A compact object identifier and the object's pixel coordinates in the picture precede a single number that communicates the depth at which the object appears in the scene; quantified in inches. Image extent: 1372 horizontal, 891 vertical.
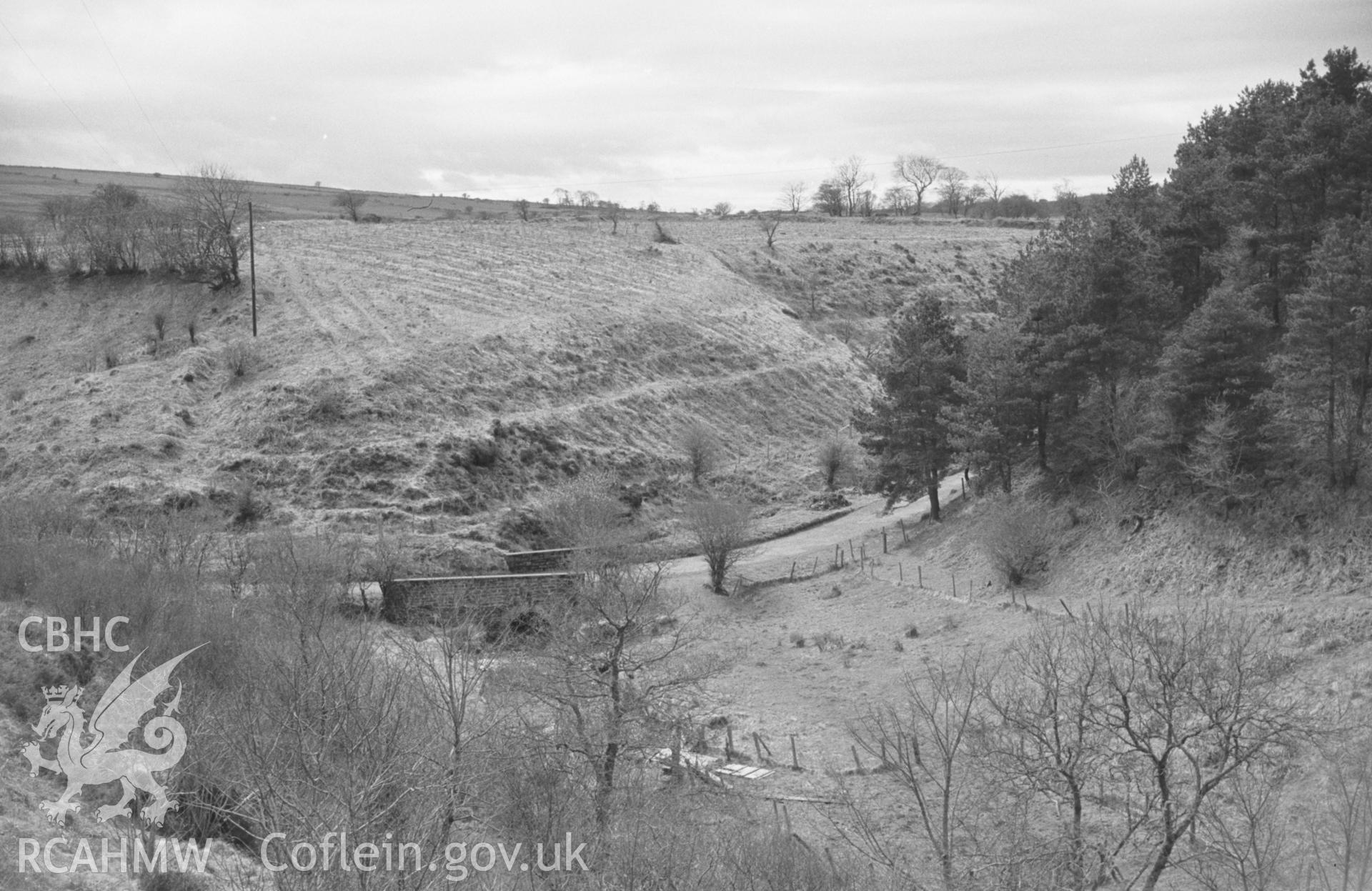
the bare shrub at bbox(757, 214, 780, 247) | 3651.6
